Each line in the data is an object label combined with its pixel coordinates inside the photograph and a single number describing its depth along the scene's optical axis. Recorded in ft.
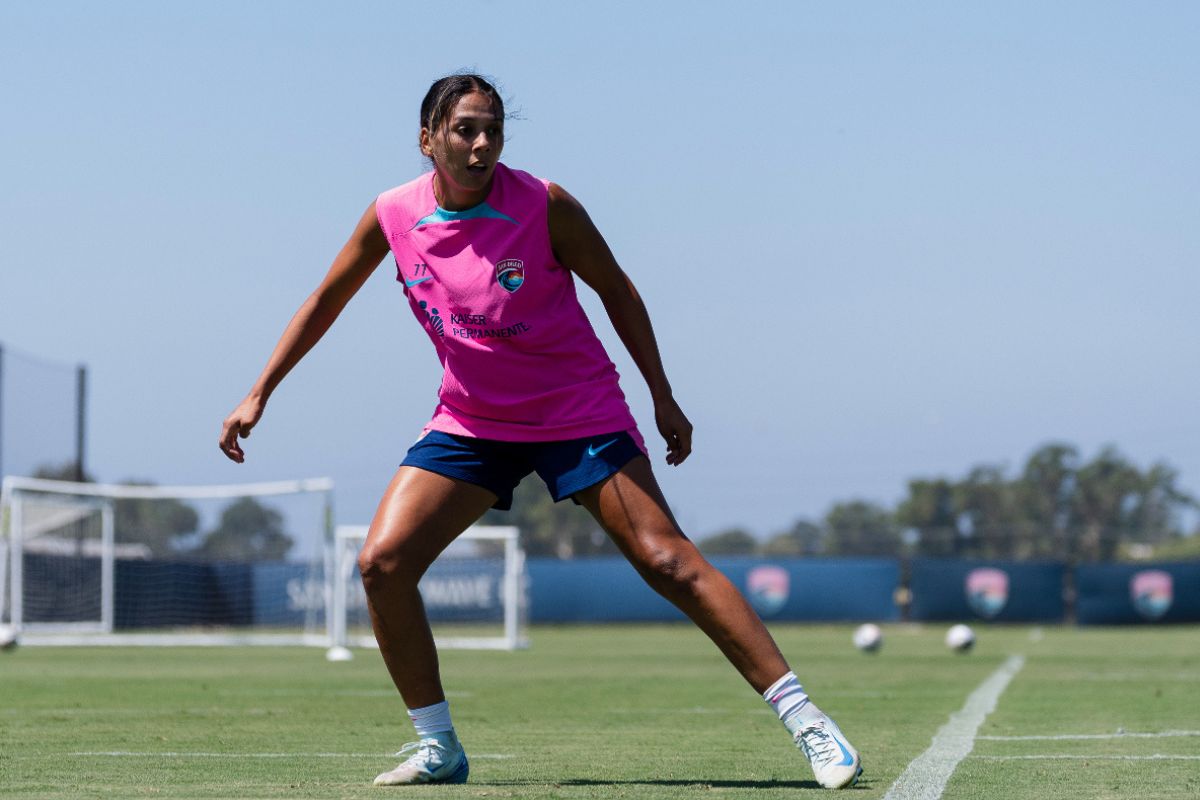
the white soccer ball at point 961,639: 73.20
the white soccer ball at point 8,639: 72.18
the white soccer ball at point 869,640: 73.61
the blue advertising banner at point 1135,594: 138.92
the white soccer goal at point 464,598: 106.22
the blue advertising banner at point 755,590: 139.85
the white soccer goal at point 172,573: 83.15
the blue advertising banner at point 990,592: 139.54
